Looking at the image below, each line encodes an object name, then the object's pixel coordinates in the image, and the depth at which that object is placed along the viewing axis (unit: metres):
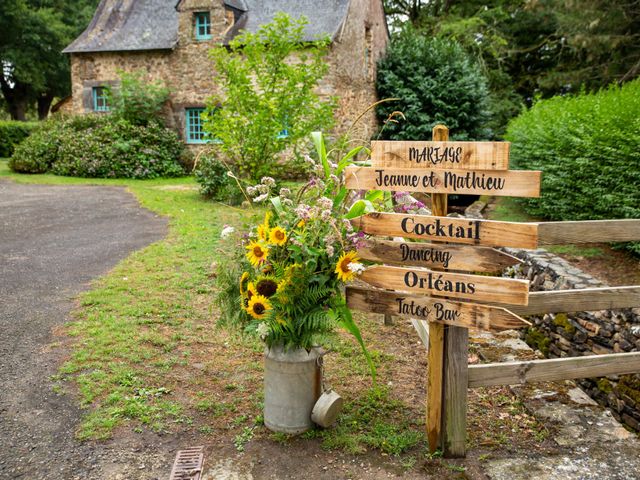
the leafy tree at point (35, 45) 32.28
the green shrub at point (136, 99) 18.81
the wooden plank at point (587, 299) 4.00
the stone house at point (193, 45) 17.91
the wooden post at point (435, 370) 3.40
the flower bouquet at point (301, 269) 3.40
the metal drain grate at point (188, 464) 3.22
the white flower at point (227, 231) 3.60
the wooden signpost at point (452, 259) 3.10
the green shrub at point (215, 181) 13.05
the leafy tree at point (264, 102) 12.09
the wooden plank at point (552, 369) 3.49
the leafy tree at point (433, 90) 18.84
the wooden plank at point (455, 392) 3.39
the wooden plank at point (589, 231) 3.47
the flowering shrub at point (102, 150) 18.05
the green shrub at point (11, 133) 27.17
